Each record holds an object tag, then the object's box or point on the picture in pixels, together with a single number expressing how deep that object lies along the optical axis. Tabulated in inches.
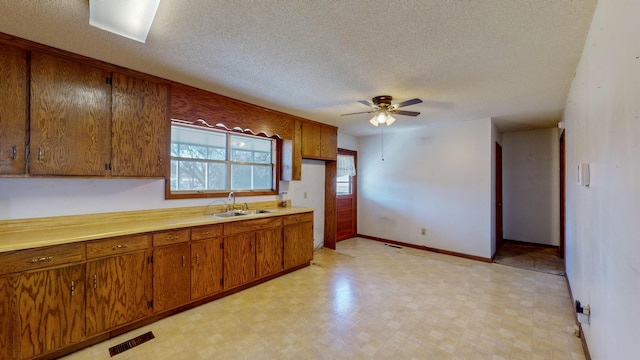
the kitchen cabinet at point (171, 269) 96.1
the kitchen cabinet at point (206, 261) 106.4
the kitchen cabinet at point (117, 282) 82.7
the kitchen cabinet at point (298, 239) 144.8
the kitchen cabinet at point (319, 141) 171.3
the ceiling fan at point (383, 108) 121.2
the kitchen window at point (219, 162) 124.4
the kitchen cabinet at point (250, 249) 118.2
